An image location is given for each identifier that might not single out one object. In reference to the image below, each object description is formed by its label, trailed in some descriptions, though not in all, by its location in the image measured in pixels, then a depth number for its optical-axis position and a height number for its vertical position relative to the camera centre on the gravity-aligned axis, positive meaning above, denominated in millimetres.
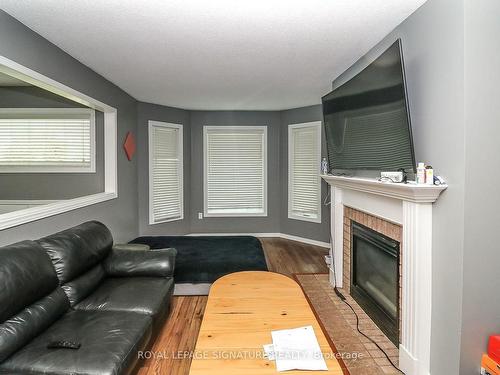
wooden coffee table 1524 -933
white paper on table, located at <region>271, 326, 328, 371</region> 1503 -931
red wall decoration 4426 +448
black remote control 1666 -934
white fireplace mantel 1956 -593
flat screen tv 2002 +457
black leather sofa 1606 -929
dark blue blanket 3389 -989
